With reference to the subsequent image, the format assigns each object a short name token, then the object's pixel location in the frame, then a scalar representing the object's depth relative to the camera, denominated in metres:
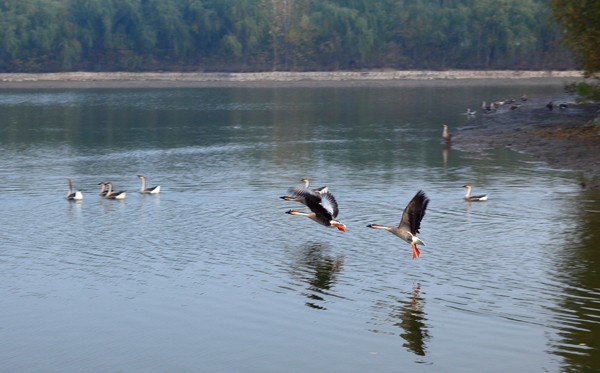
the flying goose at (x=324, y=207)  28.17
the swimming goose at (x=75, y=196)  38.38
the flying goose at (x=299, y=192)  26.46
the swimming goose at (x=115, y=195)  38.50
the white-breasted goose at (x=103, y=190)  39.56
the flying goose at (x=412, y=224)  23.58
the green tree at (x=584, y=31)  48.22
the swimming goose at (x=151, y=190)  39.69
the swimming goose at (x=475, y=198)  36.09
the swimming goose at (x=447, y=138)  55.75
